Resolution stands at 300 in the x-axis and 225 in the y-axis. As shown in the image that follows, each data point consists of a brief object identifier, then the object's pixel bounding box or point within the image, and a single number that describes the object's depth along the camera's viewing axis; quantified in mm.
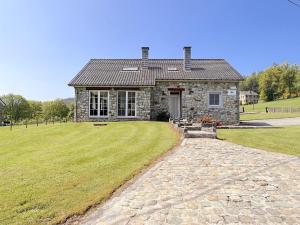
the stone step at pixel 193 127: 10879
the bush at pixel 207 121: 12801
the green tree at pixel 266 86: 58424
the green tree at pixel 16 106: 42374
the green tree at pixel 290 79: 55750
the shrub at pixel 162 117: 15810
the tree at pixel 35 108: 47934
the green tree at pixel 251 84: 82669
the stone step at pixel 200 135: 9699
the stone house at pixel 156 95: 15481
